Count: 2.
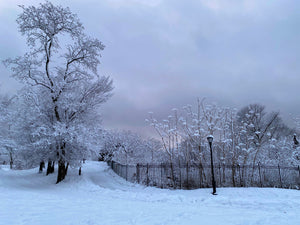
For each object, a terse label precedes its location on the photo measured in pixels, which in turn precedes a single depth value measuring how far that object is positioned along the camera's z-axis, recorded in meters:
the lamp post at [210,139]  11.16
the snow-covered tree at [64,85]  14.38
